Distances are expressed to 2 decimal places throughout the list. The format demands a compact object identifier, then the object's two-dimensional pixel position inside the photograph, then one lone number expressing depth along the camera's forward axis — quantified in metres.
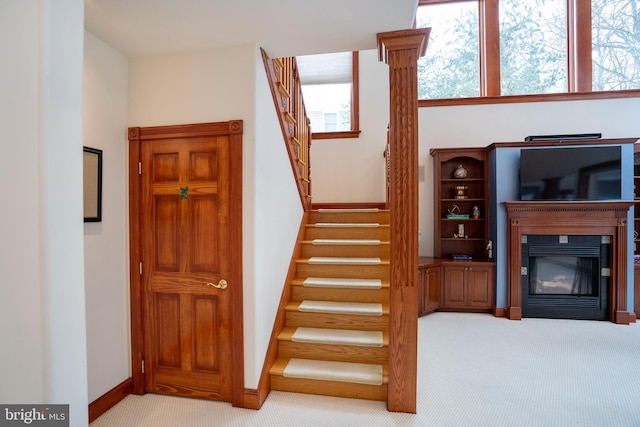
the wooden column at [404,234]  2.10
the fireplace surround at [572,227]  3.85
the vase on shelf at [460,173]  4.58
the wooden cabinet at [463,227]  4.22
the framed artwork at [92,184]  2.00
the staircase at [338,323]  2.29
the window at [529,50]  4.68
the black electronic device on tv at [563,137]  4.17
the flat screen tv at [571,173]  3.95
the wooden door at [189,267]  2.22
